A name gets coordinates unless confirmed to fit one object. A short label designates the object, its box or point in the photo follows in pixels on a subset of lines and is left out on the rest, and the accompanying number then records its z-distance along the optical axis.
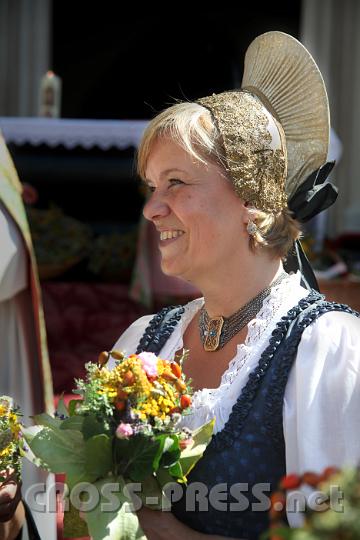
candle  10.97
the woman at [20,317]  5.59
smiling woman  3.33
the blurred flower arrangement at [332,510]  1.77
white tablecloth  10.23
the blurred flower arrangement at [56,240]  10.26
